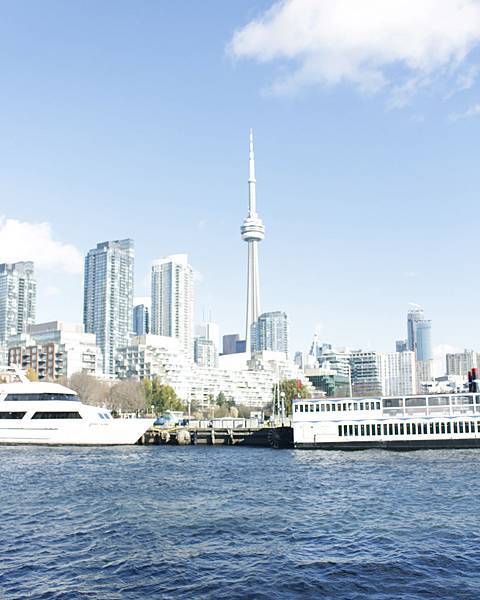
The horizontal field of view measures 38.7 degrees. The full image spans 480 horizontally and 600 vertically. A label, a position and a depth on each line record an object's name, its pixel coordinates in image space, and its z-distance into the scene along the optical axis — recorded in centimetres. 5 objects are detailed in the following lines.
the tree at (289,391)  17738
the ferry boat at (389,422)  9194
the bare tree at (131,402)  19650
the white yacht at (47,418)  9706
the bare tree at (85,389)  19275
